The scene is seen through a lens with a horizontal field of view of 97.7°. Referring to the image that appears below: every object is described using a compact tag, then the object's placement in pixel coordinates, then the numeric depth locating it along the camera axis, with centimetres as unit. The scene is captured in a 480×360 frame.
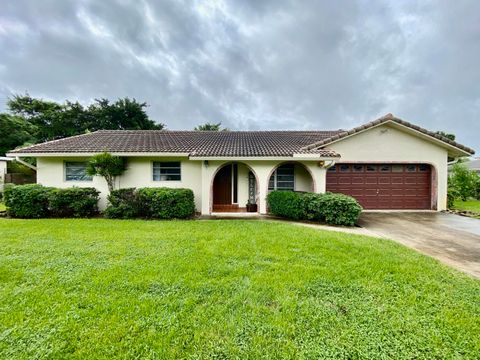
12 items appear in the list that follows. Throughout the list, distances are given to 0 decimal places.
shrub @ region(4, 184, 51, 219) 966
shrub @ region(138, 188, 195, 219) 964
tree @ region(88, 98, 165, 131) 3269
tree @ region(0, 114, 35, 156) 2588
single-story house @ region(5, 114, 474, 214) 1089
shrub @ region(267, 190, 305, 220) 952
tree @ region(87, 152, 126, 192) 1022
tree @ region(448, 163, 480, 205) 1556
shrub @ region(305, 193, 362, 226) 857
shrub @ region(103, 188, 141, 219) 971
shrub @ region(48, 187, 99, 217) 981
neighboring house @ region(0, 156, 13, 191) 1931
